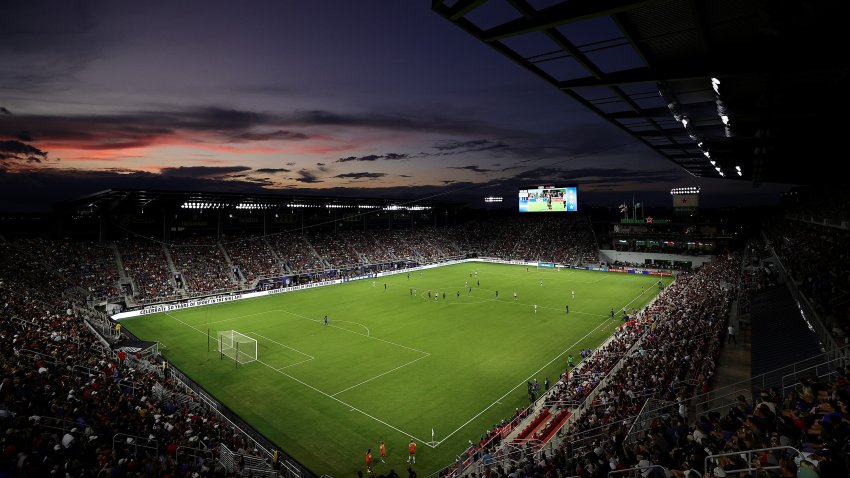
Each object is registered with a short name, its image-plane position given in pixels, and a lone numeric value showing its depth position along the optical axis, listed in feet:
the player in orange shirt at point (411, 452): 57.93
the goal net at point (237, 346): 98.58
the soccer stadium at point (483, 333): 29.50
